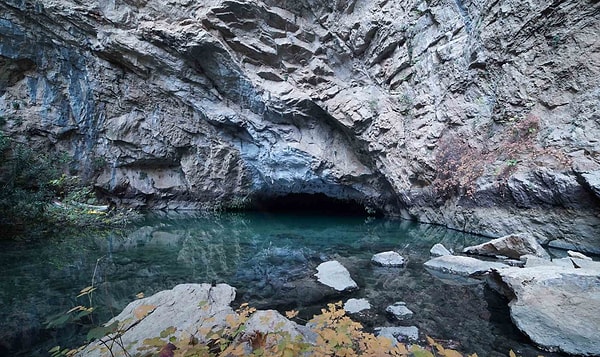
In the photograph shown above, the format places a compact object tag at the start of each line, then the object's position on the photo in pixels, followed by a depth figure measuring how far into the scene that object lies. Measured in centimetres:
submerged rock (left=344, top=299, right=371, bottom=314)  350
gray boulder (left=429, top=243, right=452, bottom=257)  588
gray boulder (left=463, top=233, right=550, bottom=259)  514
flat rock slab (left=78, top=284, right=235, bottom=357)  244
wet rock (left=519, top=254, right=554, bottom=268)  425
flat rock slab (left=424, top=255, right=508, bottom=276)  464
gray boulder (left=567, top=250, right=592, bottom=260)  498
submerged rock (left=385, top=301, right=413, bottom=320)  337
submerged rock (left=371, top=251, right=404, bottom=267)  532
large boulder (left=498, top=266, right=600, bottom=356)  262
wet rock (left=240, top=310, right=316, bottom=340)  231
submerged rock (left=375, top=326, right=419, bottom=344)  286
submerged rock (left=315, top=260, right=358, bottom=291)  424
